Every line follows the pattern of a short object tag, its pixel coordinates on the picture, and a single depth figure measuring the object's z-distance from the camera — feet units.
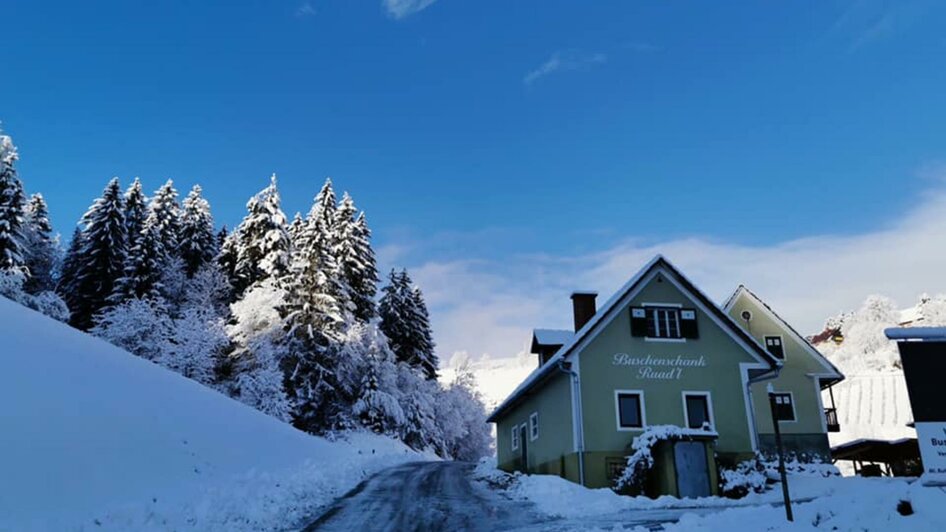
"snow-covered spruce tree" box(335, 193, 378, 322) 151.23
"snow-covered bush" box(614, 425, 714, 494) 66.69
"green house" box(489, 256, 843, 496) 68.95
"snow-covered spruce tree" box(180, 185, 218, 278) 160.15
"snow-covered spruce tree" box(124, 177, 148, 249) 150.61
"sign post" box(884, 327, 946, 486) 27.58
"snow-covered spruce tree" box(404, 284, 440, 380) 172.35
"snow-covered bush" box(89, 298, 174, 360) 116.98
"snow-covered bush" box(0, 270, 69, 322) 101.04
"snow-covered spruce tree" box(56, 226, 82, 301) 146.30
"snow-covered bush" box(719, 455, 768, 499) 66.03
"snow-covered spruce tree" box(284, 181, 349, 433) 124.77
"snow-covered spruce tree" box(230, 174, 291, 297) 137.28
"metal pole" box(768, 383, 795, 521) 27.37
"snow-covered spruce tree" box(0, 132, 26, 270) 111.45
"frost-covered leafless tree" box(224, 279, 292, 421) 109.81
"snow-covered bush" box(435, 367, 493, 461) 178.40
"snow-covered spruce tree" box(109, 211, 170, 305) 134.10
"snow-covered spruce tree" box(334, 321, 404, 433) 127.65
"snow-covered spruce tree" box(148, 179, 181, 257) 155.22
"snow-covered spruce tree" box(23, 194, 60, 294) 144.06
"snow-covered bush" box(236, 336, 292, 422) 108.58
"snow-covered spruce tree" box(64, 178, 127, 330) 139.44
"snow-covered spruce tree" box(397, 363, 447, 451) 146.72
